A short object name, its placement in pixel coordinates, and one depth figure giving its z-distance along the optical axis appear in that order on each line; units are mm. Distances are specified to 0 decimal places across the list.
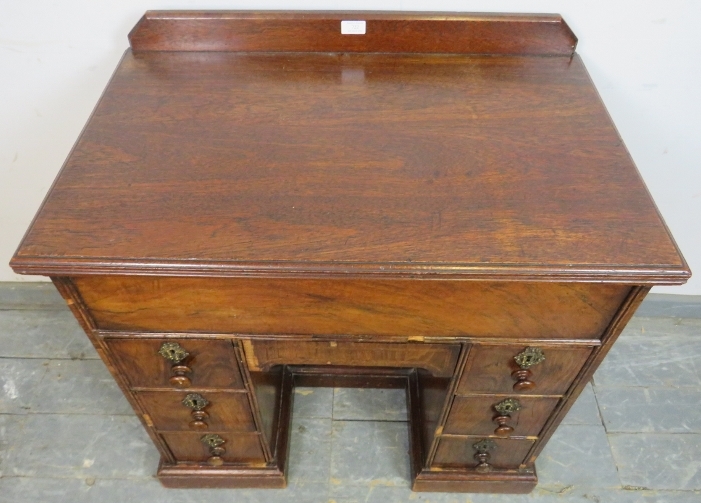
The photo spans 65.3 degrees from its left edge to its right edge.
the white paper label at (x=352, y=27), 1028
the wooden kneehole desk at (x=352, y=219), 728
